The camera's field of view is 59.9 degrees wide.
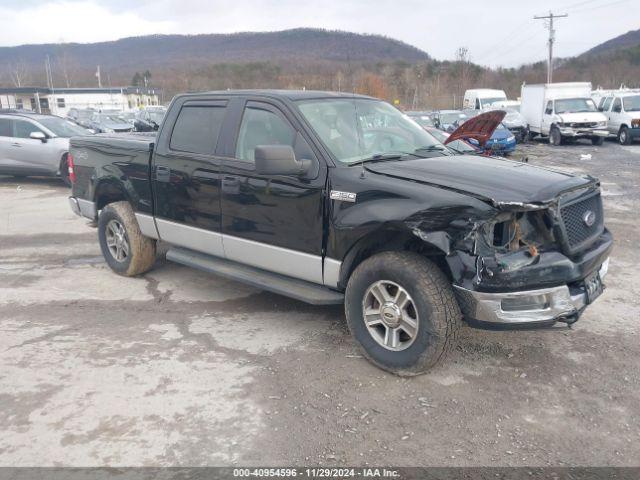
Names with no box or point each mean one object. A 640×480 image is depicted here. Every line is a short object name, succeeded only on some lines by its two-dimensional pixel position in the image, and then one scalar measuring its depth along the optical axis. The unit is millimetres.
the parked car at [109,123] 22047
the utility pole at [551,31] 54531
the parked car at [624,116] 20906
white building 66250
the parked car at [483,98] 29469
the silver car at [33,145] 13070
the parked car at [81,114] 31398
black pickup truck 3523
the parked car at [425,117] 19133
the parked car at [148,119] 23383
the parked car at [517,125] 23547
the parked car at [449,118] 19919
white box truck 21234
